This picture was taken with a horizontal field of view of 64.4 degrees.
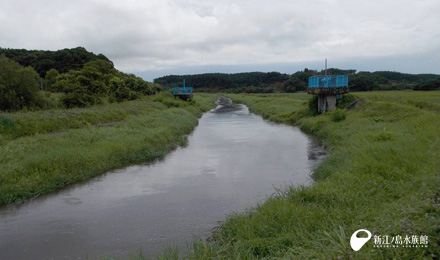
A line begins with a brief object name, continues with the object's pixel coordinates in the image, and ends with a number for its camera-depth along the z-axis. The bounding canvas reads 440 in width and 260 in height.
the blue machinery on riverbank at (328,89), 26.41
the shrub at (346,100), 26.97
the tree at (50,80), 40.71
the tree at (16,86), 19.48
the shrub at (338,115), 22.14
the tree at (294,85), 88.69
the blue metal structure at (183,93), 47.42
